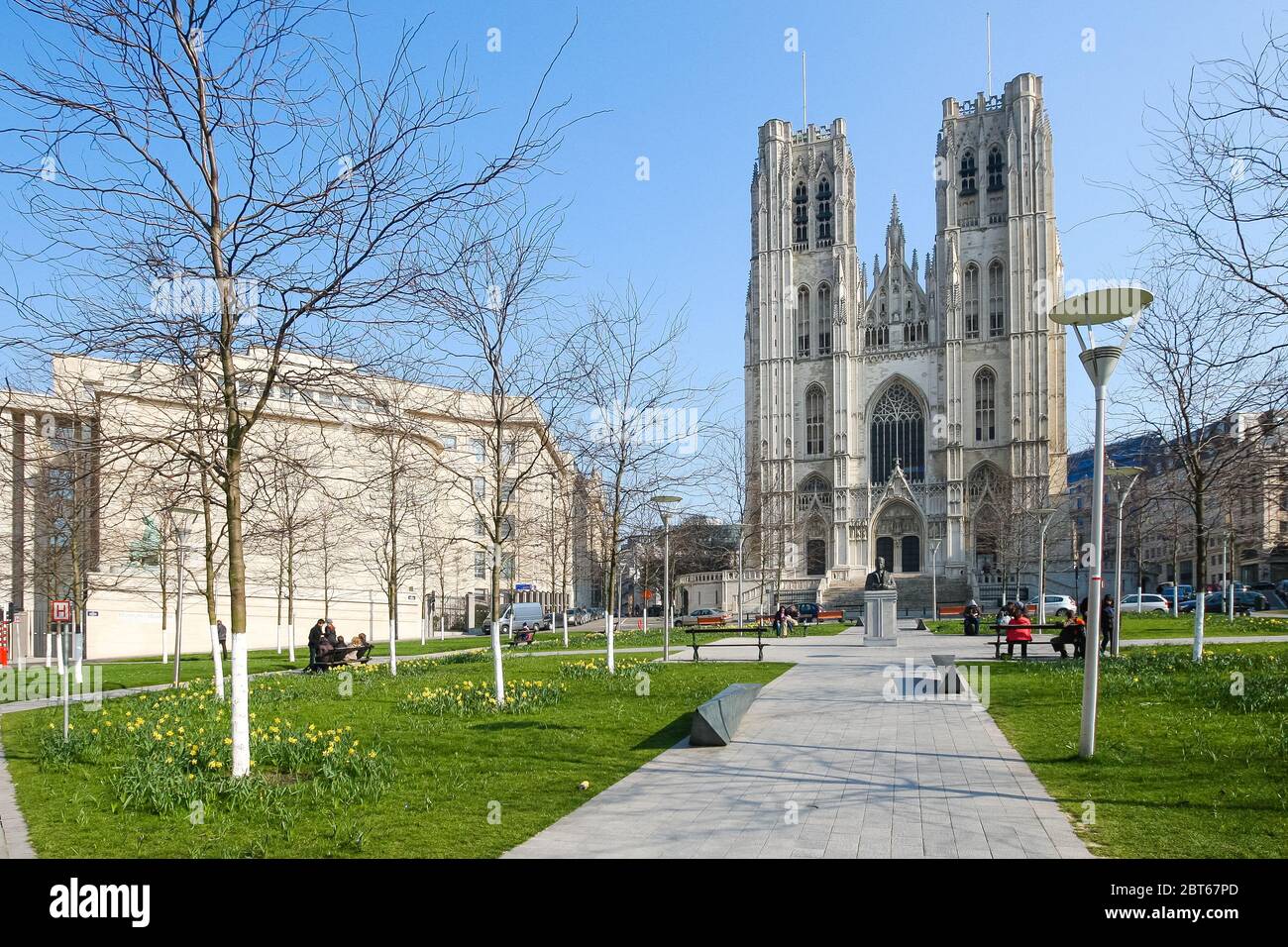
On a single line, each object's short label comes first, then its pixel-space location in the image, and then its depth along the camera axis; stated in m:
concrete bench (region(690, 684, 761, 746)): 11.07
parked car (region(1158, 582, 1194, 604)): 56.59
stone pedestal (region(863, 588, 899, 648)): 28.00
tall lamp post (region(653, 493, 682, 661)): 22.93
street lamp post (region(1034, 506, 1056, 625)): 36.39
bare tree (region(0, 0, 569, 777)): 9.19
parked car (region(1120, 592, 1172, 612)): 48.38
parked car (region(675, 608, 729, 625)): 51.22
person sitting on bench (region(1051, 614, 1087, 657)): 20.05
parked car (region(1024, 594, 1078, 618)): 44.31
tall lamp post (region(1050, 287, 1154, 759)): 10.04
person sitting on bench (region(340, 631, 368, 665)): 27.02
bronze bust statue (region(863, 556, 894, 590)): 29.66
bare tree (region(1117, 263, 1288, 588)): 18.93
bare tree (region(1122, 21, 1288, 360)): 10.20
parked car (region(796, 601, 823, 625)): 49.59
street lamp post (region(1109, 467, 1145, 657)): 20.76
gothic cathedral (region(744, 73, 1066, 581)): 70.06
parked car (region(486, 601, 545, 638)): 55.83
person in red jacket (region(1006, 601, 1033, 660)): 21.22
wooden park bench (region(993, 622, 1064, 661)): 21.05
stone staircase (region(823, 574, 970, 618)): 64.31
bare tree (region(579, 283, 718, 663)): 21.45
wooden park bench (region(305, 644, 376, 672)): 25.08
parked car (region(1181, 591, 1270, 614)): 47.82
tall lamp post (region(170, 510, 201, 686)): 19.84
